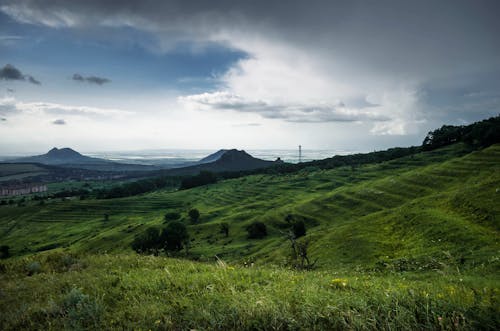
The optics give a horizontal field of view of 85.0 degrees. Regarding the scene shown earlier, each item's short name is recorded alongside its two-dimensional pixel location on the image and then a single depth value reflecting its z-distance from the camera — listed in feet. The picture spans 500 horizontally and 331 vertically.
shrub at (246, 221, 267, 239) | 251.80
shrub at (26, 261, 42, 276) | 37.75
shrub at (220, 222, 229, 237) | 281.54
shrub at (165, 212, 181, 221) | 381.60
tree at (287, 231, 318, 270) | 52.68
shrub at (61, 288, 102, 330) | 19.01
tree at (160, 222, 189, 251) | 239.71
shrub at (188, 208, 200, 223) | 365.40
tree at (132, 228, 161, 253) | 247.70
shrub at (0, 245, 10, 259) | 340.84
